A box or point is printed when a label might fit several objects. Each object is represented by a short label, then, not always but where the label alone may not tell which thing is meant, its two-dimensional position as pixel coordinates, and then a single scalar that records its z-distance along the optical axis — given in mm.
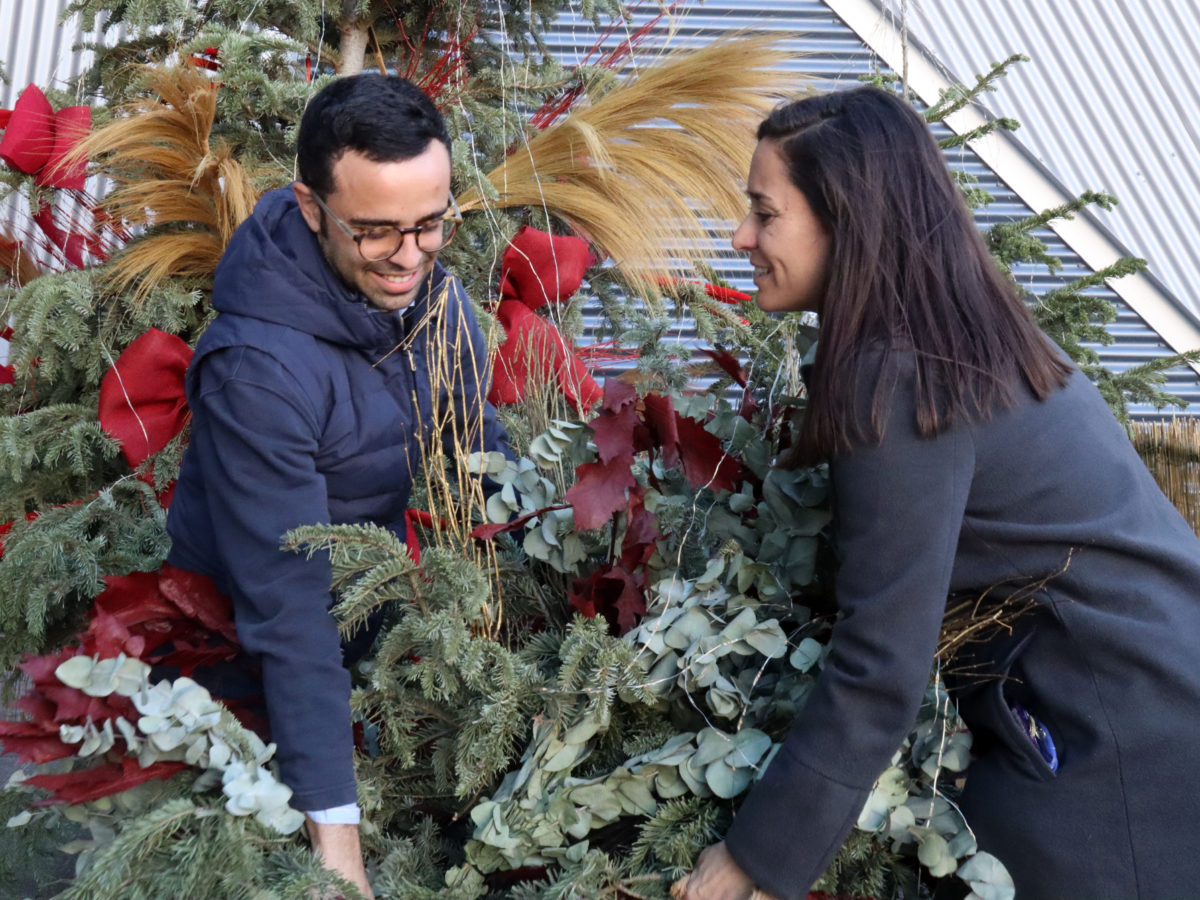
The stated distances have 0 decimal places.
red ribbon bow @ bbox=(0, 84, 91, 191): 1975
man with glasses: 1133
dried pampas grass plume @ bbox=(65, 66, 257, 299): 1855
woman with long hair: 980
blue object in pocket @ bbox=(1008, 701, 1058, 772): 1056
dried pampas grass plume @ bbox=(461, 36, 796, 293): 2025
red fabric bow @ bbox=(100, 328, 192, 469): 1852
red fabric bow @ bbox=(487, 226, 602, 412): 1849
